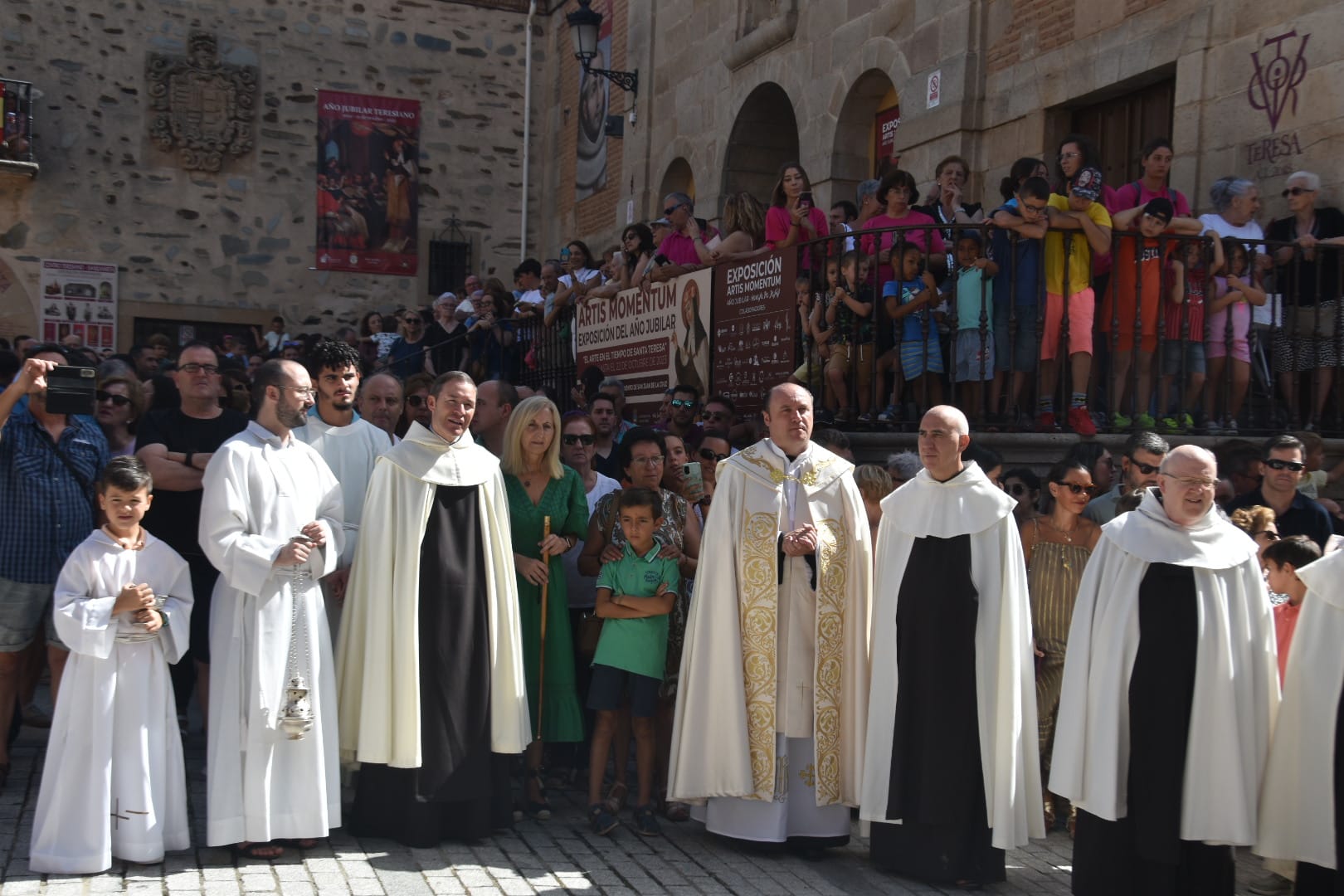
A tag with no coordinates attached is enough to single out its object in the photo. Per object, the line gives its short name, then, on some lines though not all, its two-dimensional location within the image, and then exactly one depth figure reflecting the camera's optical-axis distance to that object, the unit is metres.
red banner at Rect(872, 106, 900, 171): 13.05
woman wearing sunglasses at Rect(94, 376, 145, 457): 6.95
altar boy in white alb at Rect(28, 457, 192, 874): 4.82
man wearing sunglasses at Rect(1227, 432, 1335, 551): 6.57
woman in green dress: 6.01
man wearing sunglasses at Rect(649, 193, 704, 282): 10.53
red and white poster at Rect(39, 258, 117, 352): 19.30
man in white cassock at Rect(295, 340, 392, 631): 5.90
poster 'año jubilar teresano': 20.66
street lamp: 16.41
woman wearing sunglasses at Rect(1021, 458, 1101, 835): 6.12
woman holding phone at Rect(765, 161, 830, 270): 9.10
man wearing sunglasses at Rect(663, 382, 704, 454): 8.65
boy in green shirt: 5.84
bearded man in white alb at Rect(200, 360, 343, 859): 5.05
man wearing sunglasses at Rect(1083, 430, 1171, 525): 6.33
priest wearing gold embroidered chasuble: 5.53
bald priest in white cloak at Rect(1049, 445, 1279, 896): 4.73
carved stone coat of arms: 19.77
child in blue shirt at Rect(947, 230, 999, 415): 7.82
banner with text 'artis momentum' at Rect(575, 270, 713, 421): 9.67
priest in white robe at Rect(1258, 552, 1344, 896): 4.69
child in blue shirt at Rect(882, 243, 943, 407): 7.99
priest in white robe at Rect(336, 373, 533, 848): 5.37
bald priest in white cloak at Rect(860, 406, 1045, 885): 5.20
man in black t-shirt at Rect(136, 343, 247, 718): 6.19
